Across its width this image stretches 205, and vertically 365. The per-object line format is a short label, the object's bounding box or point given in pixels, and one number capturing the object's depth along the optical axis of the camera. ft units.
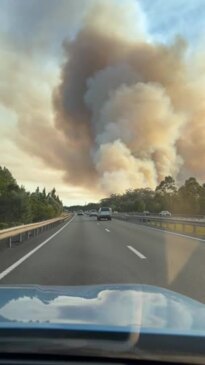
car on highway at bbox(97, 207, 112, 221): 219.41
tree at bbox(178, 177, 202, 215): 377.28
